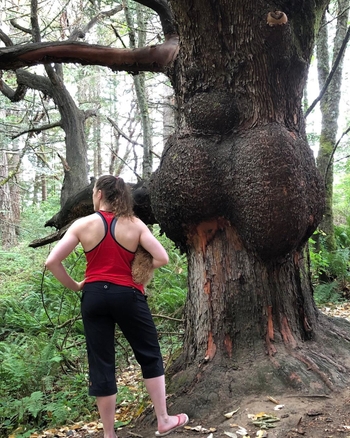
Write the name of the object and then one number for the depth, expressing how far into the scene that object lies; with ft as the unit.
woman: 9.61
